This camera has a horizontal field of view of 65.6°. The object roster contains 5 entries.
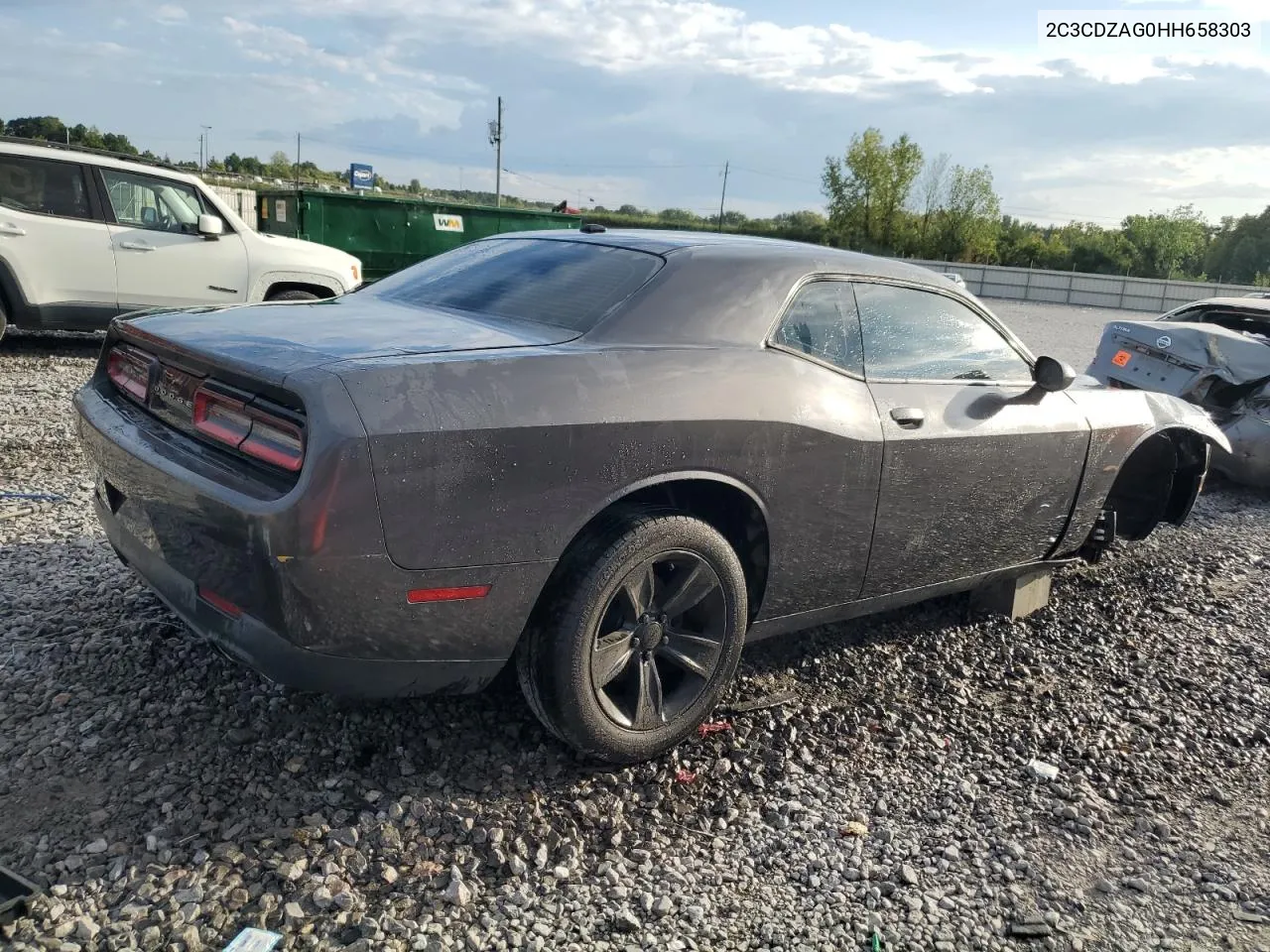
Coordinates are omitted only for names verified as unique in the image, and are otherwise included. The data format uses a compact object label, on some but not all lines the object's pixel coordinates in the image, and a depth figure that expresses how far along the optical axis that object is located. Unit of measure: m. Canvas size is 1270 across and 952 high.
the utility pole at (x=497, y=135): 58.47
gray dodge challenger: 2.40
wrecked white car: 7.21
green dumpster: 16.14
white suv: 8.50
